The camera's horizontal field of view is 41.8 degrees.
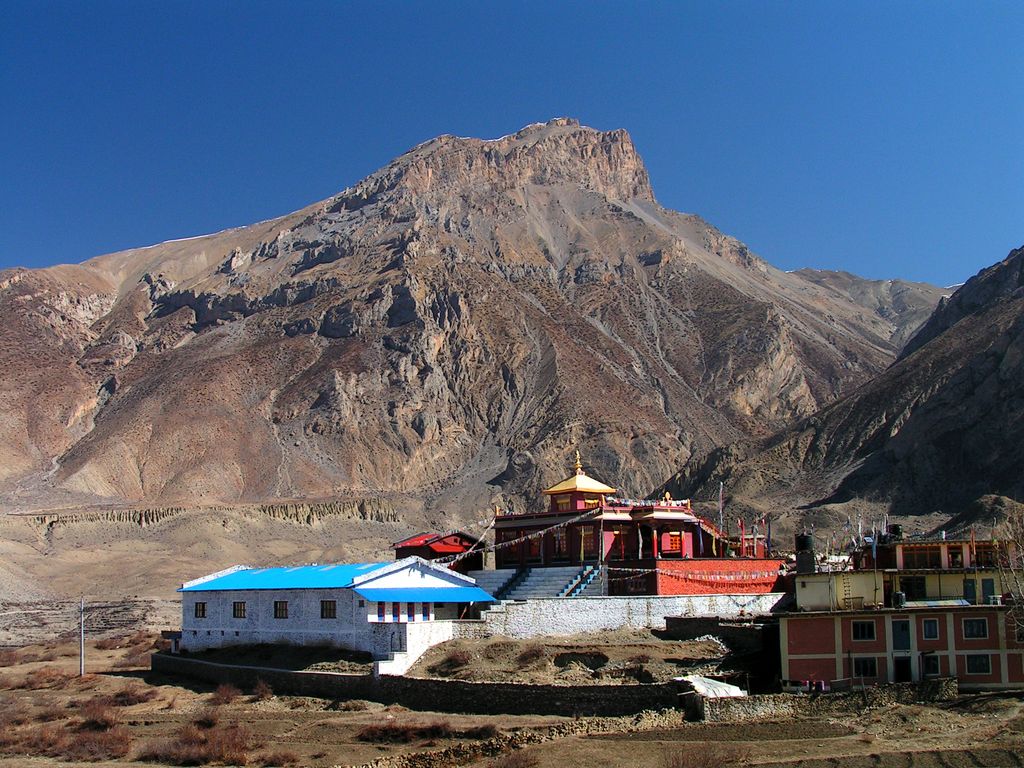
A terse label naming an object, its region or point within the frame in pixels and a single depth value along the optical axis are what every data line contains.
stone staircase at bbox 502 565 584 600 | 50.72
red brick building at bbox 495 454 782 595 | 50.09
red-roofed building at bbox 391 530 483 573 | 59.03
